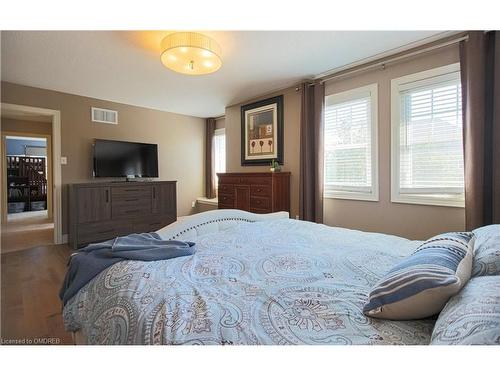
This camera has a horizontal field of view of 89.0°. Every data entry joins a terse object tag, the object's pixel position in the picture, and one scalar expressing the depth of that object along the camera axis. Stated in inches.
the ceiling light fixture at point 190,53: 84.0
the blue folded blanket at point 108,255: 45.3
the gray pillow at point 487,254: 33.7
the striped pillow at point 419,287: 27.4
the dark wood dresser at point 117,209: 148.4
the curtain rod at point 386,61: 93.7
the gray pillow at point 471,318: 21.6
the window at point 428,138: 97.0
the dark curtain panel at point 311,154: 135.6
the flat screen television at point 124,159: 166.6
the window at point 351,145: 120.3
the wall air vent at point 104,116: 172.1
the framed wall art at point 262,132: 157.9
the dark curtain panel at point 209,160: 230.4
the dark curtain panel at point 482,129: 83.8
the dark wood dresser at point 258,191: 143.3
